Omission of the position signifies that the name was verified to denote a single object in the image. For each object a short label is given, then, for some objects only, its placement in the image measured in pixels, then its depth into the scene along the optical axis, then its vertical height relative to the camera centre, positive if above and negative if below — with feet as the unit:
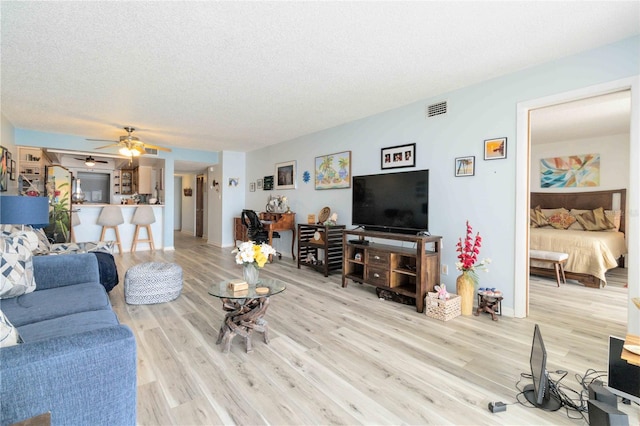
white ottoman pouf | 10.36 -2.71
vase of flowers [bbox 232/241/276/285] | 7.75 -1.30
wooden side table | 9.47 -3.06
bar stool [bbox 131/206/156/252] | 21.25 -0.80
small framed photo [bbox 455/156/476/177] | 10.48 +1.55
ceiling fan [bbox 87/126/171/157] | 16.08 +3.41
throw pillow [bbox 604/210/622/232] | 16.39 -0.42
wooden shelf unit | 14.87 -1.93
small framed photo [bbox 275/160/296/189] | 19.08 +2.20
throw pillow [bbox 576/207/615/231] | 16.57 -0.57
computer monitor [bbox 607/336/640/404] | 5.03 -2.83
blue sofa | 3.02 -1.87
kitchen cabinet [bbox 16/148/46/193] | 17.58 +2.36
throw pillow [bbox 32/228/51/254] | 9.39 -1.24
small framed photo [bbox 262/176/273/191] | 21.15 +1.80
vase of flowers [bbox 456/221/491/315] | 9.80 -2.08
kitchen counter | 20.21 -1.38
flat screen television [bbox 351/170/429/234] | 10.81 +0.29
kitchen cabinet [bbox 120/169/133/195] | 28.37 +2.44
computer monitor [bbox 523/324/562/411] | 5.23 -3.16
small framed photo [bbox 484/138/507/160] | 9.72 +2.01
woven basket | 9.26 -3.07
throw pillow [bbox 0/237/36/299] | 6.48 -1.37
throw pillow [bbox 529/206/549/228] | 18.28 -0.57
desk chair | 18.29 -1.29
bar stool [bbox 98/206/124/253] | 20.12 -0.77
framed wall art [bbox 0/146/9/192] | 12.80 +1.67
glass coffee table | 7.30 -2.61
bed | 13.21 -1.57
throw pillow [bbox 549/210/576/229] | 17.63 -0.59
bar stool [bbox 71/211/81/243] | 19.39 -0.89
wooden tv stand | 10.03 -2.07
